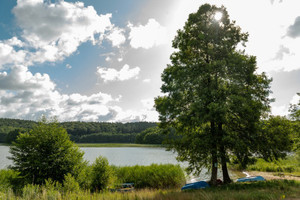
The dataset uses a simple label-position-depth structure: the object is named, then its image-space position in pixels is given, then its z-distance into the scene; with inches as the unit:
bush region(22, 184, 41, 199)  303.4
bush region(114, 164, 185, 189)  693.3
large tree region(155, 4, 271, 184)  519.8
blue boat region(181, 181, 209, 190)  555.9
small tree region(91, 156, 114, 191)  560.9
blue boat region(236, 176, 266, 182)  615.9
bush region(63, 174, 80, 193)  426.9
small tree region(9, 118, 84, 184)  498.3
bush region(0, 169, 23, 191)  472.9
